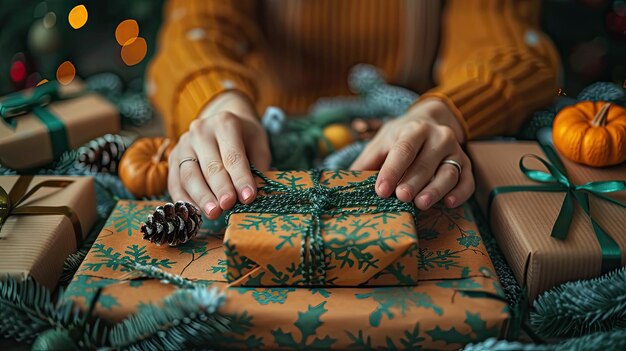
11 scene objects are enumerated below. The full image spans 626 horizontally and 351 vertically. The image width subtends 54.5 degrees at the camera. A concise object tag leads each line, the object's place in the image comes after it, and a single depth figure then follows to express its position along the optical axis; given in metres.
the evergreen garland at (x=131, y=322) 0.54
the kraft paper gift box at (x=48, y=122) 0.80
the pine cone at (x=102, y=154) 0.82
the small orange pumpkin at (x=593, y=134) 0.75
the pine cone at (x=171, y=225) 0.64
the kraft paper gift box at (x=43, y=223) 0.60
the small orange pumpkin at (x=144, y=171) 0.77
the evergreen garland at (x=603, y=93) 0.87
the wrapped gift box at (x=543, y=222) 0.62
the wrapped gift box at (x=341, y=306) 0.56
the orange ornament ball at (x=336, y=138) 0.89
